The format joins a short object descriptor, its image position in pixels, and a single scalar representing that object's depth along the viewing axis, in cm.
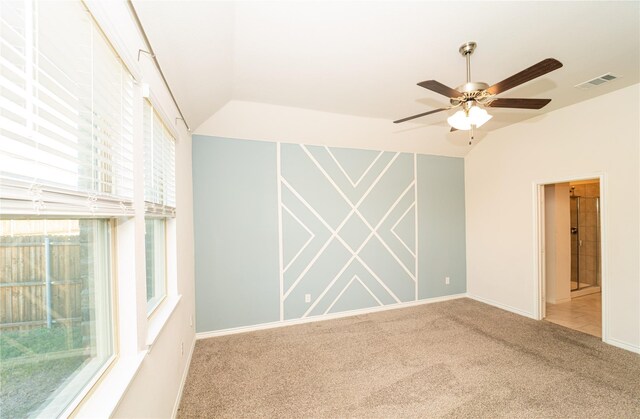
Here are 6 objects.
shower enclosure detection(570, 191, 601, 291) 500
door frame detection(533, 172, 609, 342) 365
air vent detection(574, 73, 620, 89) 259
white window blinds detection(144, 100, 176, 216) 162
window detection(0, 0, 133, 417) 64
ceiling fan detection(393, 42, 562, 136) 163
